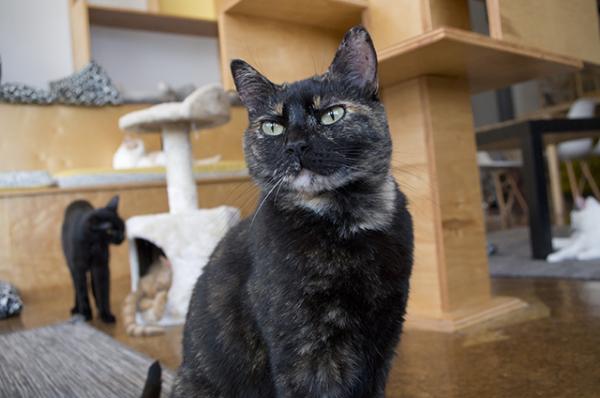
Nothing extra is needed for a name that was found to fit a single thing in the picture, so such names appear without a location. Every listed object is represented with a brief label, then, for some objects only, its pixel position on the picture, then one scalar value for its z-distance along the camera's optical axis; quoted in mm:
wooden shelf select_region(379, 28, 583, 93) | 1196
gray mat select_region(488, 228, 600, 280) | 2020
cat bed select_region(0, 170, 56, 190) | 2887
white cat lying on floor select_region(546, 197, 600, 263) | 2307
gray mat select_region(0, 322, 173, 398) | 1216
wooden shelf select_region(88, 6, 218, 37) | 3826
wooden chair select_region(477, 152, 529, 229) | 4426
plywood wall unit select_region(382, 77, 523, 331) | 1465
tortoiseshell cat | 746
